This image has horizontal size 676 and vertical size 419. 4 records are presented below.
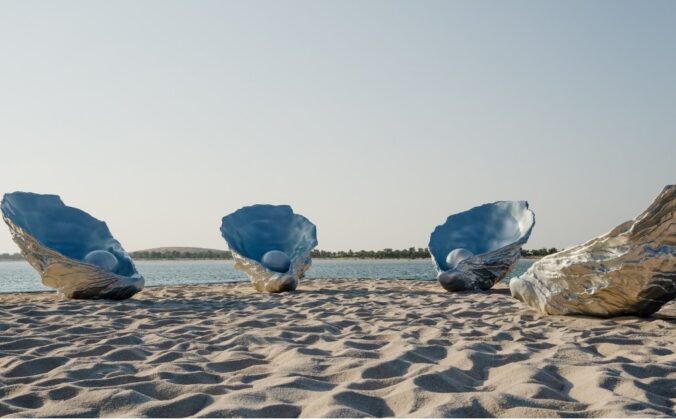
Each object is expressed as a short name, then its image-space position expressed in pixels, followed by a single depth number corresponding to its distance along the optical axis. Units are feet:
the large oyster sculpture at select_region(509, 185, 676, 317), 16.56
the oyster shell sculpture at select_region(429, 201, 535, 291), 32.81
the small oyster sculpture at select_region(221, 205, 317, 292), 33.60
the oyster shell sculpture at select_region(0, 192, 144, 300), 27.48
